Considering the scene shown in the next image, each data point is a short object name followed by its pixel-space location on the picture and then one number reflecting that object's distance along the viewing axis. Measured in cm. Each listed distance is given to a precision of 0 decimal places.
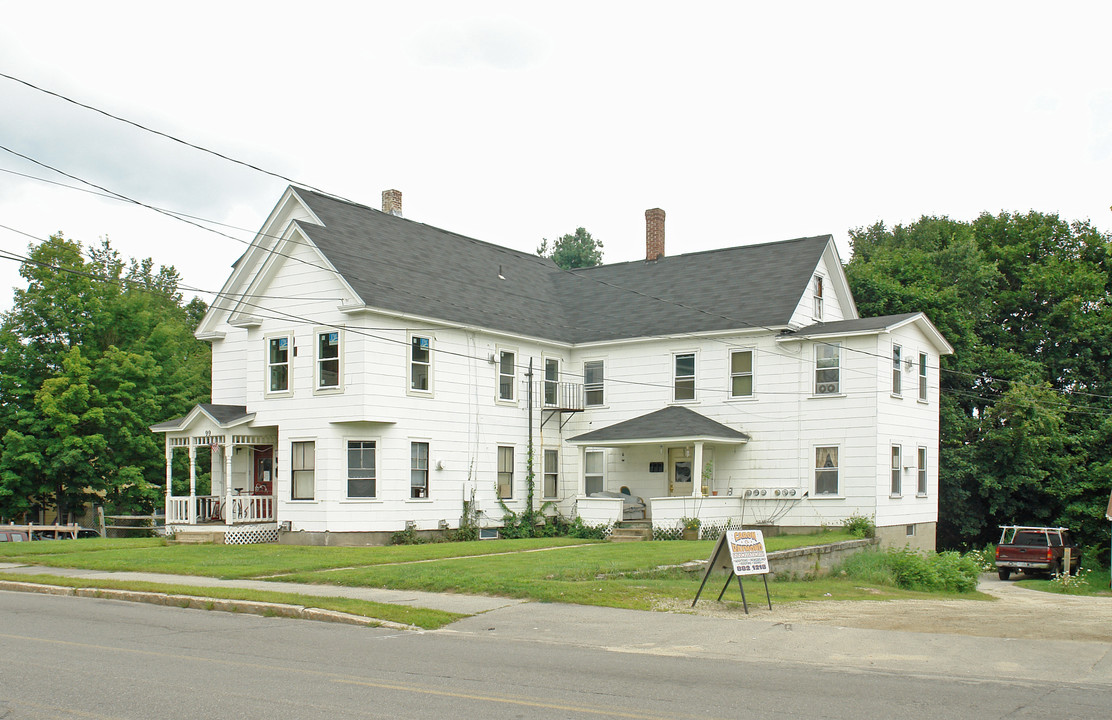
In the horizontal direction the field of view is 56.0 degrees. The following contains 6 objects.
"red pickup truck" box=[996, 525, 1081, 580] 3419
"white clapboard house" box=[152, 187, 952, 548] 2775
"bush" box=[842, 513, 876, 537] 2845
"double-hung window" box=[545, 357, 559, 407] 3347
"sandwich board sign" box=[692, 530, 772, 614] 1520
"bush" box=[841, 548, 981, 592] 2364
